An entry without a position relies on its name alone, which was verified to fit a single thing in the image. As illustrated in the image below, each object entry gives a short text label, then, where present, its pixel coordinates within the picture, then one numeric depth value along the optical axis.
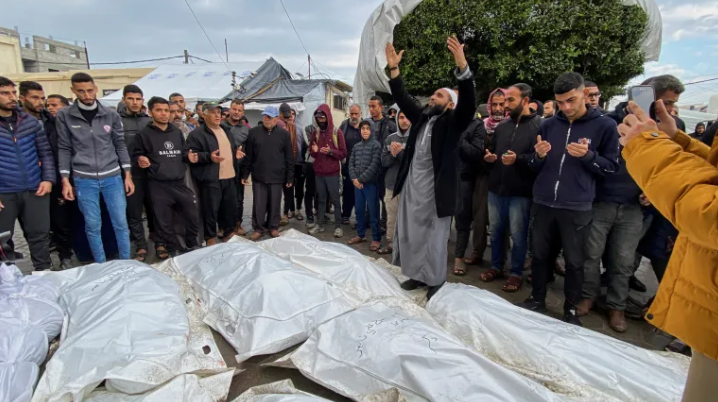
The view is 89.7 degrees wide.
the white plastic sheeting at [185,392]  1.84
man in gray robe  3.19
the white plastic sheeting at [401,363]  1.74
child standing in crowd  4.95
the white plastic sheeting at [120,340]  1.91
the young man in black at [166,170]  4.27
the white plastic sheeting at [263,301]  2.49
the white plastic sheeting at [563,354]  1.93
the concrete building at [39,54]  24.94
